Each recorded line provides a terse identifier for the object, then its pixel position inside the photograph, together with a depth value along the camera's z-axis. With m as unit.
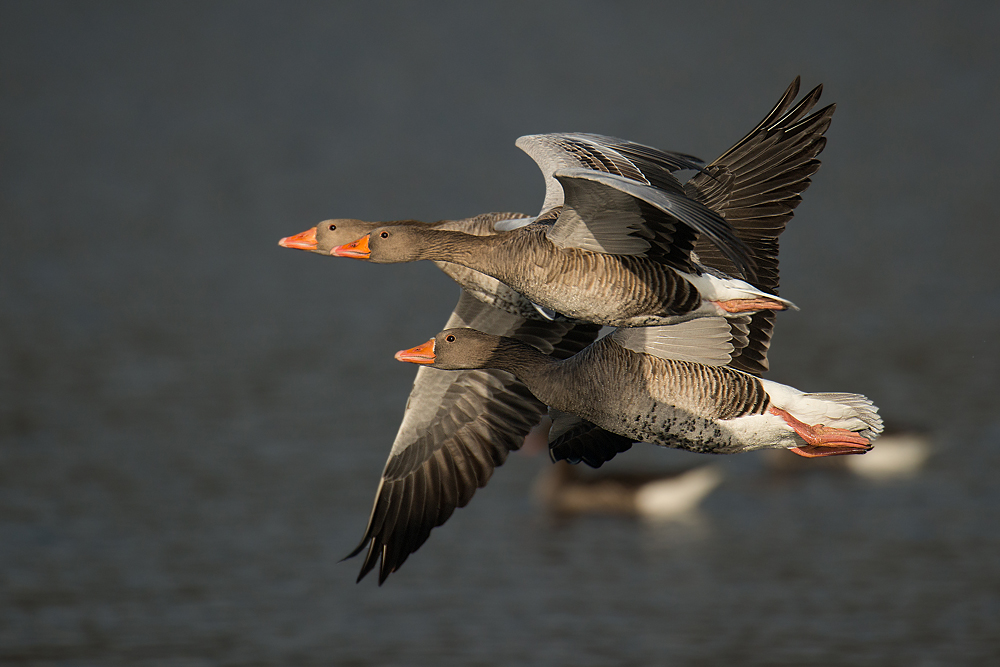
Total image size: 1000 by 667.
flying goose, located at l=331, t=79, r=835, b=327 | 15.81
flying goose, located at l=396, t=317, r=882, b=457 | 18.44
